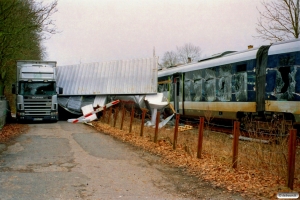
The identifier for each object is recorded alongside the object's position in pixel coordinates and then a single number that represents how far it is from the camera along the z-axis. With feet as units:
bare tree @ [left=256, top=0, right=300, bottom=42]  68.33
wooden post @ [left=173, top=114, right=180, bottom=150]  32.58
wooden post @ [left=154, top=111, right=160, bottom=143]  37.10
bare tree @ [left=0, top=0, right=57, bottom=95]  50.57
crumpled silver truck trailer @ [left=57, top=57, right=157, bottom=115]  74.08
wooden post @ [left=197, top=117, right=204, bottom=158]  27.95
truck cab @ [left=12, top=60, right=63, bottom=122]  69.51
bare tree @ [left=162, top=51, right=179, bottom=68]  214.48
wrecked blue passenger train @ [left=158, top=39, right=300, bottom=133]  35.53
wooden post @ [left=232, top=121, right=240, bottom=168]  23.68
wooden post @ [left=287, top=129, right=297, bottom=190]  18.20
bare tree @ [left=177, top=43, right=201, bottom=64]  210.51
